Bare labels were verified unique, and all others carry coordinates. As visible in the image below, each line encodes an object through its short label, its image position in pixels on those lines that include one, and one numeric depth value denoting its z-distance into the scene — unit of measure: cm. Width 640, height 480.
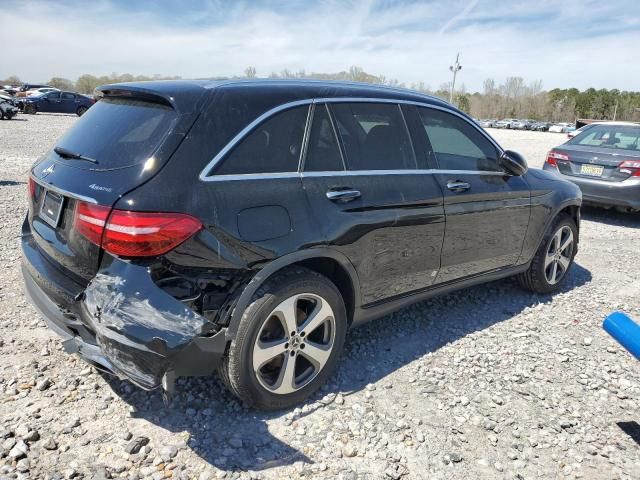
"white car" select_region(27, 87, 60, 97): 2972
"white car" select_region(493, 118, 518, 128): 7720
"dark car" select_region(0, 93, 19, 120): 2236
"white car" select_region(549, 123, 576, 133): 6501
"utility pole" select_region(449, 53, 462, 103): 5981
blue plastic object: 233
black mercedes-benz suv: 227
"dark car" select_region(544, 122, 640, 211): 748
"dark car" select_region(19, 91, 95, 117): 2831
